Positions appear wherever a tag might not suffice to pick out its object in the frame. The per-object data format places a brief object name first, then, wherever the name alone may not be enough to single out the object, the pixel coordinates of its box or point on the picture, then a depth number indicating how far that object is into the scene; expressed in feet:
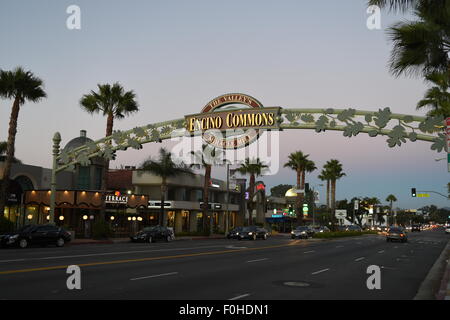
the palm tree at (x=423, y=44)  58.13
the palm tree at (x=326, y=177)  264.93
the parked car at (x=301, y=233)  174.81
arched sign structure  82.89
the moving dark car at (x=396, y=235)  152.25
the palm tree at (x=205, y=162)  172.55
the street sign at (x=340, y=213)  228.65
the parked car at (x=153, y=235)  124.36
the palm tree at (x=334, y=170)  263.70
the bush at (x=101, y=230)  127.13
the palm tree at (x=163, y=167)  168.35
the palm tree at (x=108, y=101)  130.52
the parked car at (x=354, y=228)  249.75
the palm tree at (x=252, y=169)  214.03
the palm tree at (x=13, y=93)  109.09
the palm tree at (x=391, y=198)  528.79
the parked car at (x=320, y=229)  219.65
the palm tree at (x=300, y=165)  230.68
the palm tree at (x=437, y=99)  87.20
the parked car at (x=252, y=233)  156.15
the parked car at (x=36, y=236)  85.91
